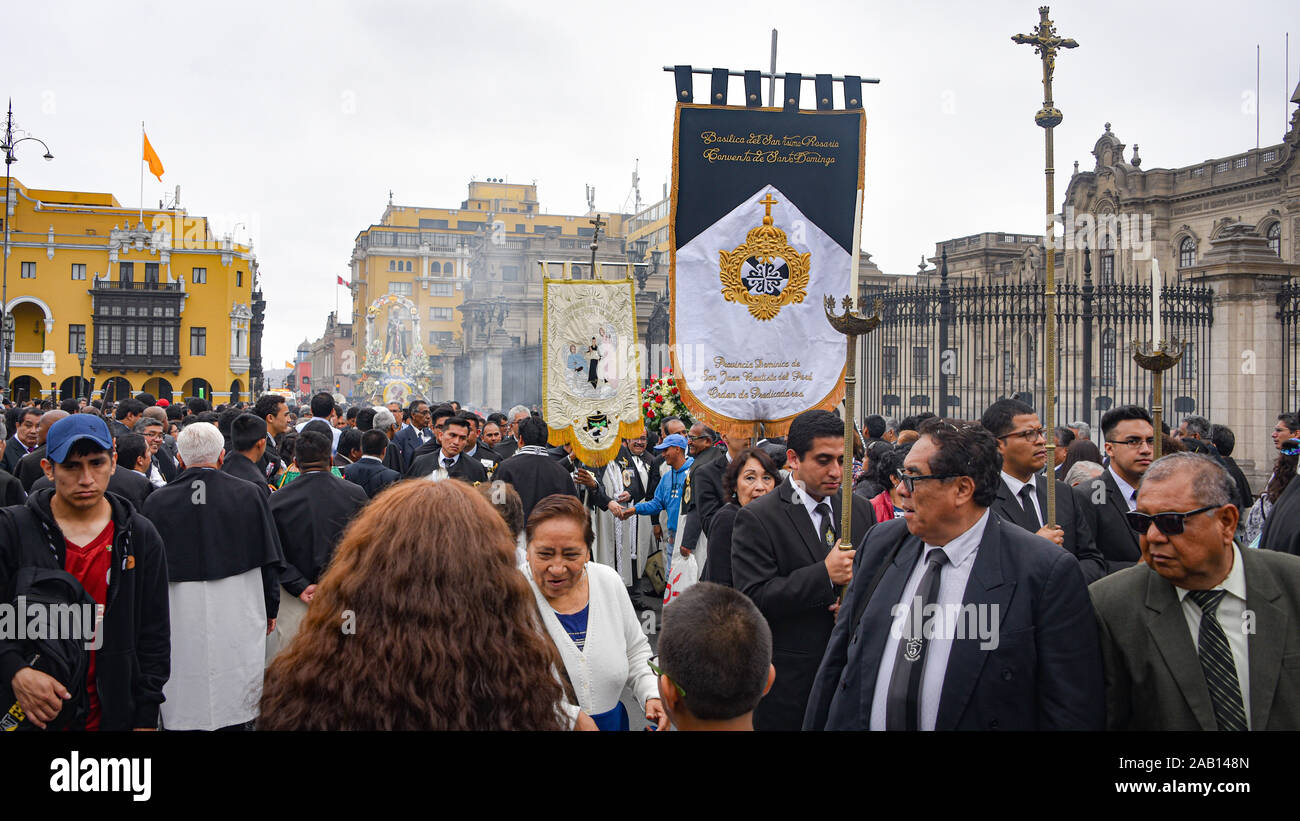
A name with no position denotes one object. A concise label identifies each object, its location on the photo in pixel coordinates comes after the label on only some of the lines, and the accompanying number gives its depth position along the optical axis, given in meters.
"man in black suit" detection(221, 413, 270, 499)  6.28
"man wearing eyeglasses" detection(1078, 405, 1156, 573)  5.12
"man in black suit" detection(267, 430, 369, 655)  5.79
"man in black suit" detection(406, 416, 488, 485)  8.99
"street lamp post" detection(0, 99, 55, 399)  21.70
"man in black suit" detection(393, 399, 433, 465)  12.28
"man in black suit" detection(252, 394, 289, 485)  9.41
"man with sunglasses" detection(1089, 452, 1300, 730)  2.81
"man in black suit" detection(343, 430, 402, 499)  7.94
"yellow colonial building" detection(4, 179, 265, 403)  58.16
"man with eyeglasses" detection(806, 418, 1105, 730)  3.00
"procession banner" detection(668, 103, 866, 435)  5.95
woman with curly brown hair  2.21
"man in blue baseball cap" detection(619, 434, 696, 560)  9.23
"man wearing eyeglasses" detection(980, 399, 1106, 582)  4.79
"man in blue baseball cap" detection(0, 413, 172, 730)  4.02
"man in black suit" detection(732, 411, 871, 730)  4.24
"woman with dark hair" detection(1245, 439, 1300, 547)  5.66
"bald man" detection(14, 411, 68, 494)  7.59
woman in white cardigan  3.67
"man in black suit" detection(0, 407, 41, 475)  9.47
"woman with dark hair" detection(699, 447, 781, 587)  5.16
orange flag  46.03
